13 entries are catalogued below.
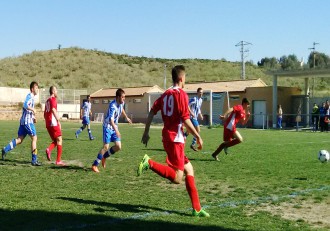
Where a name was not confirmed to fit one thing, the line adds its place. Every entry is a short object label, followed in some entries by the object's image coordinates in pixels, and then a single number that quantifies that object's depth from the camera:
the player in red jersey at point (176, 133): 6.23
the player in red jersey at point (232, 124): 12.48
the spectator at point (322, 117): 31.38
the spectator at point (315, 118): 32.44
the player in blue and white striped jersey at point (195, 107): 15.23
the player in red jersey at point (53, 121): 11.50
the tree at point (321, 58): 108.19
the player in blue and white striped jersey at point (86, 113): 21.28
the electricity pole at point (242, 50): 71.35
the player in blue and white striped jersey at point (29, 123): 11.31
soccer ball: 10.73
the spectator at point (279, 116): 35.70
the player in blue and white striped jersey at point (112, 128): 10.15
